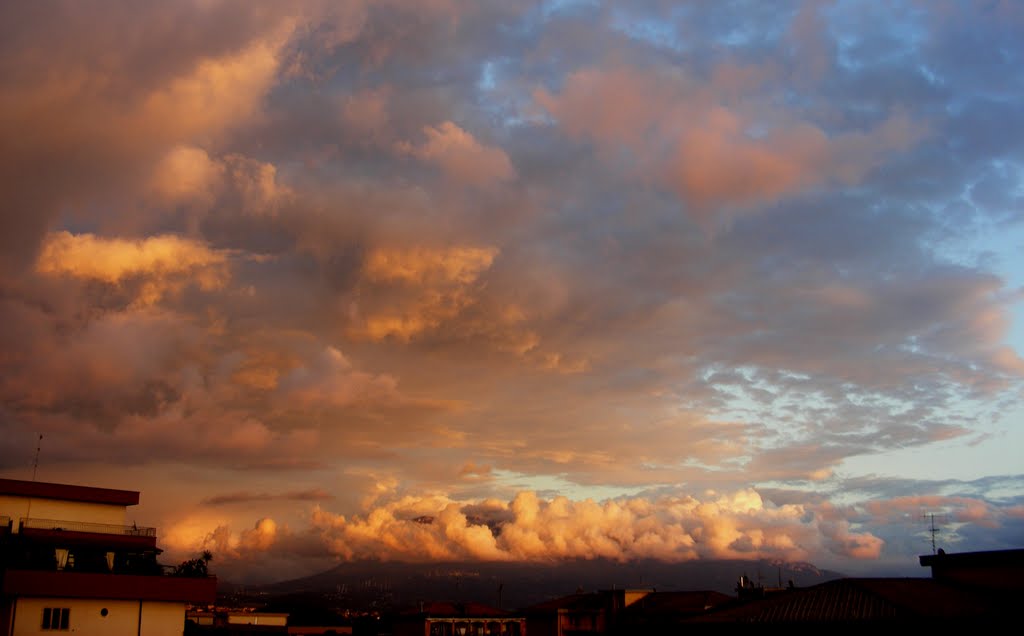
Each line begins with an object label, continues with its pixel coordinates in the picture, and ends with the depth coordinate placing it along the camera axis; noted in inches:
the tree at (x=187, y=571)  2887.3
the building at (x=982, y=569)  2034.9
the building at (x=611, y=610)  4879.4
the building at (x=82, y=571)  2455.7
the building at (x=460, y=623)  5856.3
